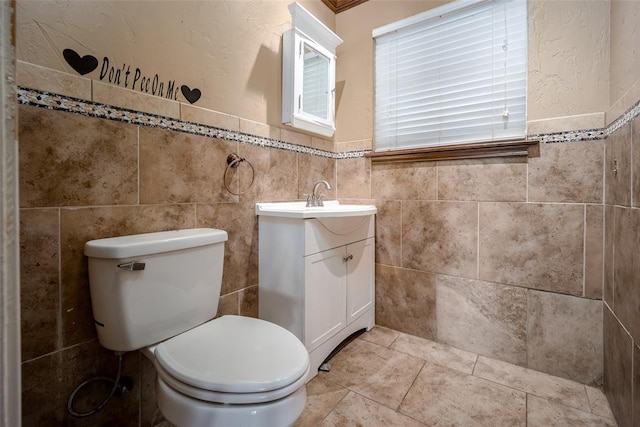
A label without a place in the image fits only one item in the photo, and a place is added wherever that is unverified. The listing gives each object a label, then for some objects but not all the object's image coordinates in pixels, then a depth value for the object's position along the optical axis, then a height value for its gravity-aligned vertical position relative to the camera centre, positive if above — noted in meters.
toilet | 0.78 -0.44
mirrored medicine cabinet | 1.75 +0.87
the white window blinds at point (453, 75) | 1.65 +0.85
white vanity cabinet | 1.44 -0.35
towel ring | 1.48 +0.24
